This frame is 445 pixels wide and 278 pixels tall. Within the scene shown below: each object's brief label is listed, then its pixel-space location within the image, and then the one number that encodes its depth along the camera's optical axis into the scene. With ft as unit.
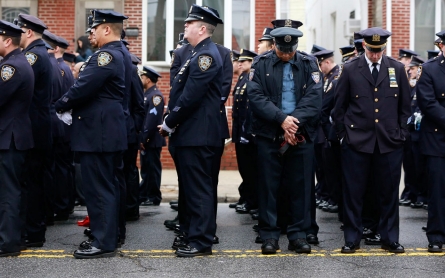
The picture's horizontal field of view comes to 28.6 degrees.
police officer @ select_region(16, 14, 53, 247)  29.01
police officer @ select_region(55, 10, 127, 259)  26.94
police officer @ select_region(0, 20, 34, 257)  27.14
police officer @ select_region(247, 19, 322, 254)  28.27
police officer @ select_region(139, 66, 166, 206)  41.83
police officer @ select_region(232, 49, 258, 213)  38.58
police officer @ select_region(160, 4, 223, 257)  27.55
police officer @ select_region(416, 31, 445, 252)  29.17
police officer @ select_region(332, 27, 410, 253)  28.73
